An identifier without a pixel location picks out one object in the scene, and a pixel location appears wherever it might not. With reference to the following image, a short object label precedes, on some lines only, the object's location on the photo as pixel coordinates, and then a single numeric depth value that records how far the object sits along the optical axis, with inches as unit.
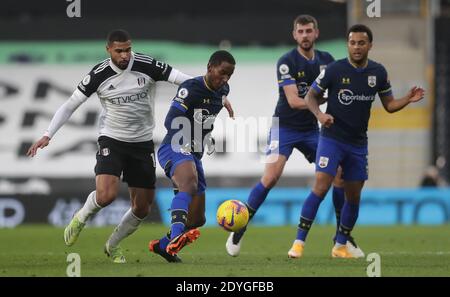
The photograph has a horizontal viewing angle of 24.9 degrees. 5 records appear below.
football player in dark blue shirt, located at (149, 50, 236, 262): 391.5
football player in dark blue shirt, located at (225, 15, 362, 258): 446.9
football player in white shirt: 398.9
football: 411.8
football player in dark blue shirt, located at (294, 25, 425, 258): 415.8
